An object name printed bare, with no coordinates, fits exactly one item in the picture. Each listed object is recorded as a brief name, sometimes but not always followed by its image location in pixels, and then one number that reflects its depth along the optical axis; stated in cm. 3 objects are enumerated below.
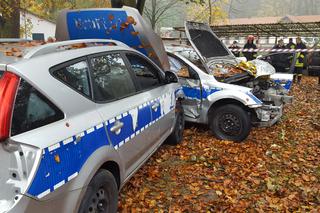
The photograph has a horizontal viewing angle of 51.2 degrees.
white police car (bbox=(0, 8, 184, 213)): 218
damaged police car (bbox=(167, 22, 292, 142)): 604
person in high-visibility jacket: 1323
